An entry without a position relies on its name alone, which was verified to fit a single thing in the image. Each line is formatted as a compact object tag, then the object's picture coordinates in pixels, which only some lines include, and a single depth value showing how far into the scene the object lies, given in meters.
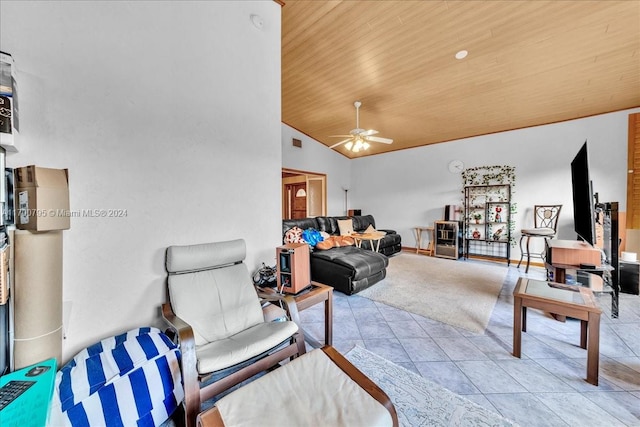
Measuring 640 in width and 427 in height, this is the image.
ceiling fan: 3.81
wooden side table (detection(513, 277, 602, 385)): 1.60
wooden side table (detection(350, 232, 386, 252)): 4.69
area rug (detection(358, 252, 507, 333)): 2.66
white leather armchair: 1.27
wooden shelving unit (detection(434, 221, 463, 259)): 5.28
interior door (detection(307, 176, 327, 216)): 6.79
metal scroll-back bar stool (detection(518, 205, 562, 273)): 4.03
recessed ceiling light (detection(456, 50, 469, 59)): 2.88
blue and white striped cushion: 1.02
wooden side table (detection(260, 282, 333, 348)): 1.97
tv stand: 2.26
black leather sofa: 3.19
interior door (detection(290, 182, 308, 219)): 7.41
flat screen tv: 2.01
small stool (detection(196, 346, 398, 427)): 0.94
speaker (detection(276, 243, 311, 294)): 2.00
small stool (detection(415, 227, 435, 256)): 5.82
